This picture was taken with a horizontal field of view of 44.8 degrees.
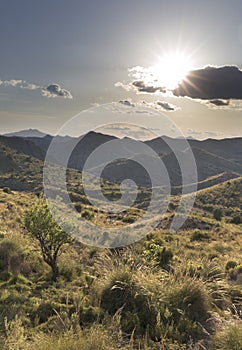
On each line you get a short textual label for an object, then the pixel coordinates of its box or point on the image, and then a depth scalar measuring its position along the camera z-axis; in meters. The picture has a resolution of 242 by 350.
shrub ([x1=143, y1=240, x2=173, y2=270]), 12.98
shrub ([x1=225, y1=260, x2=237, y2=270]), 13.94
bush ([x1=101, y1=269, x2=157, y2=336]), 6.73
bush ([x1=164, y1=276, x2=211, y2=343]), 6.64
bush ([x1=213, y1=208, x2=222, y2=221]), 44.91
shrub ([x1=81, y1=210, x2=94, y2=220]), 29.50
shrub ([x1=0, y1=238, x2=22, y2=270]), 10.62
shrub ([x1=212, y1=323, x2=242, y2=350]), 4.96
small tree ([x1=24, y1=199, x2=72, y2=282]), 10.55
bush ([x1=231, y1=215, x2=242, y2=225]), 43.12
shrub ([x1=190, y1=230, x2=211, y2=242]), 25.13
